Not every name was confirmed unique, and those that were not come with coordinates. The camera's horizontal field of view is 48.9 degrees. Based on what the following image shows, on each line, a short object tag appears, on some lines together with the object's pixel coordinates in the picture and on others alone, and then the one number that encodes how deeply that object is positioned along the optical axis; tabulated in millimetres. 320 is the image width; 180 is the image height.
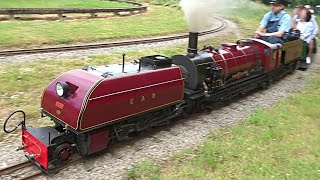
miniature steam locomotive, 5727
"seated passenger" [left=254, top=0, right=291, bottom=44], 10766
